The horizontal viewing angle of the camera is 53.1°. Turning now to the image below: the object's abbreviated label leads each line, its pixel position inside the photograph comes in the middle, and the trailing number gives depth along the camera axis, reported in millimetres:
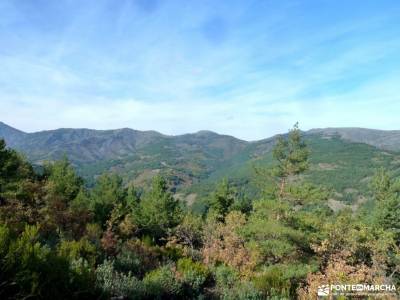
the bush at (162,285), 9440
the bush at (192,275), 10906
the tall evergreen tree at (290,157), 26667
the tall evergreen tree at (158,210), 39688
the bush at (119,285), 8588
